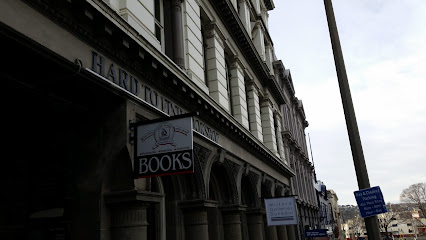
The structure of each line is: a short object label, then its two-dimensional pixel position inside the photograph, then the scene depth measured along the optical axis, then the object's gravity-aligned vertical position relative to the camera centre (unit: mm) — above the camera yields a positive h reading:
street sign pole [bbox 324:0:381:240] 7051 +1891
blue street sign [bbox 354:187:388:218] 6980 +448
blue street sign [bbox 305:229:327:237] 24000 -134
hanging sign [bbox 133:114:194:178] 7047 +1681
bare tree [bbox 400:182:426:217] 88575 +6612
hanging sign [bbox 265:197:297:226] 16406 +948
